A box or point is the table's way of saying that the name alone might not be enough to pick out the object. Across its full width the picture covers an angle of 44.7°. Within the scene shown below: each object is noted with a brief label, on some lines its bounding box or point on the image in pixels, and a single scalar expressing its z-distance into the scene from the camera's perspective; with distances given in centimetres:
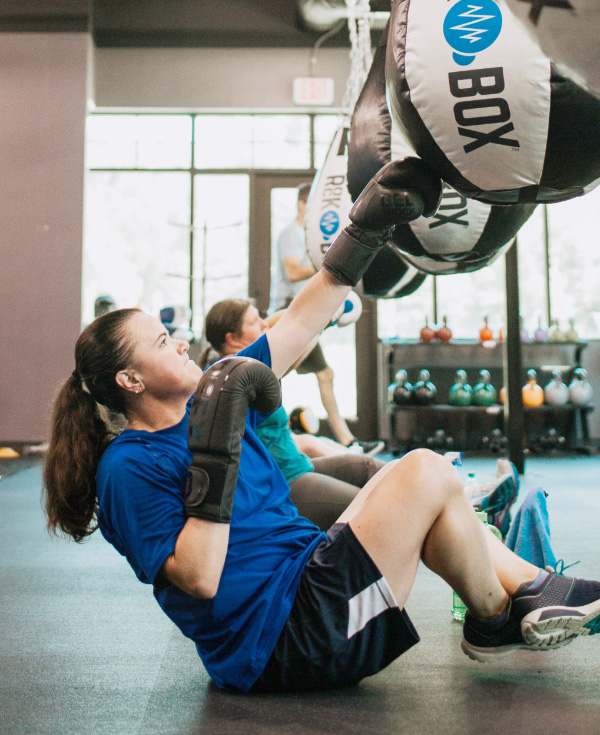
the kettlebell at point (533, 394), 636
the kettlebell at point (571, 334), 657
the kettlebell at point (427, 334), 660
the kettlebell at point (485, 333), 657
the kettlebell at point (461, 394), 634
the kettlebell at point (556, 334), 660
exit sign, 686
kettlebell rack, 664
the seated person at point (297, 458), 212
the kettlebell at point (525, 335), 657
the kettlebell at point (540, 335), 661
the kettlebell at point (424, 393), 623
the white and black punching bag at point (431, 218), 178
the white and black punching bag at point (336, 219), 261
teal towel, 190
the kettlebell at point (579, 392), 635
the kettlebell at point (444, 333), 660
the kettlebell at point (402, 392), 628
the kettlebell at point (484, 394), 636
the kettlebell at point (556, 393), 634
